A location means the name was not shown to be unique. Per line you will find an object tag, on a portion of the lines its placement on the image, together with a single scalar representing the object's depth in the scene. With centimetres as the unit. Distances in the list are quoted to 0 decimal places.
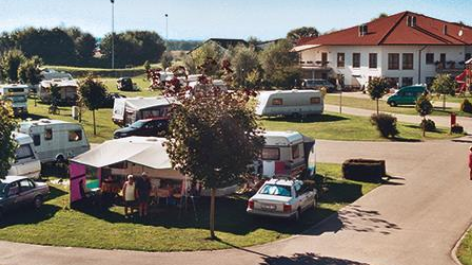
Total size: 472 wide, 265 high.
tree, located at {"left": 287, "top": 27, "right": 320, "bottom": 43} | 13111
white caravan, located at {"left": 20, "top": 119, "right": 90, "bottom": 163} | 2864
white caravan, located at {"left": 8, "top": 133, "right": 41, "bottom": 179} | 2394
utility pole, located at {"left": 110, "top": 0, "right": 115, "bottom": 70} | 11197
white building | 6944
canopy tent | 2105
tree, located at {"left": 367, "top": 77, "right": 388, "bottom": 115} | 4453
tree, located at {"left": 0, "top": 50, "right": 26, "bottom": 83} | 6819
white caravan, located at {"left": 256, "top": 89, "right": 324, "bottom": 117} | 4562
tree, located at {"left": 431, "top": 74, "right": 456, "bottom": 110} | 5012
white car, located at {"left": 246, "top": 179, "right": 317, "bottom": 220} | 1880
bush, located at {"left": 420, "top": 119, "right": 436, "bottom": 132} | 3955
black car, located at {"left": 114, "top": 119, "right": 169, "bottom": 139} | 3494
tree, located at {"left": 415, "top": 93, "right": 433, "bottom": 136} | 3881
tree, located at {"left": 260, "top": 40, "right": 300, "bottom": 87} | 6806
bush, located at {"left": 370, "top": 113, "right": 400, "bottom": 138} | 3666
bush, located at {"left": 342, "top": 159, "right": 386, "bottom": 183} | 2572
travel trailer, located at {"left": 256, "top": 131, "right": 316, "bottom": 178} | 2484
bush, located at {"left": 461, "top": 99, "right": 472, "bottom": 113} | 4791
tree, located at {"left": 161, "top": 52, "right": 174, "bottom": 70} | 10040
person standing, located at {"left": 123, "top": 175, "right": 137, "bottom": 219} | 1992
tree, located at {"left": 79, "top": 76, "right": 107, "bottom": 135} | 3834
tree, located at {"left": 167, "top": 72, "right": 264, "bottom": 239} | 1691
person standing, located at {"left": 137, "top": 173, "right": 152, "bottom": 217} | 1989
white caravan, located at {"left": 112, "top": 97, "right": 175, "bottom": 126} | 3959
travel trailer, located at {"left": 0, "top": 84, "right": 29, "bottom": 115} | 4372
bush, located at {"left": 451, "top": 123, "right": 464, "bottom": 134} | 3898
